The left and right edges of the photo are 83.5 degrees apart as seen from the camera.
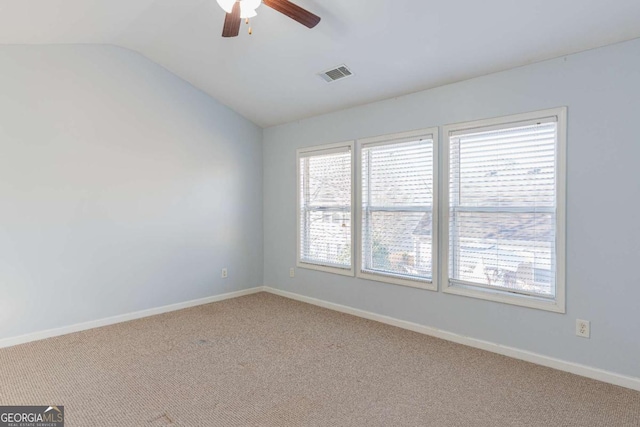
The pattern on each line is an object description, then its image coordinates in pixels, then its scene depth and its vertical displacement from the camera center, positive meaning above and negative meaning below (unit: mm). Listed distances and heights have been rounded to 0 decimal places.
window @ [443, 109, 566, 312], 2828 -10
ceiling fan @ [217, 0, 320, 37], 2247 +1284
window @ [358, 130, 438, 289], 3560 -11
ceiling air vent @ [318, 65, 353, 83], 3493 +1349
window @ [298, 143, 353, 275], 4324 -2
